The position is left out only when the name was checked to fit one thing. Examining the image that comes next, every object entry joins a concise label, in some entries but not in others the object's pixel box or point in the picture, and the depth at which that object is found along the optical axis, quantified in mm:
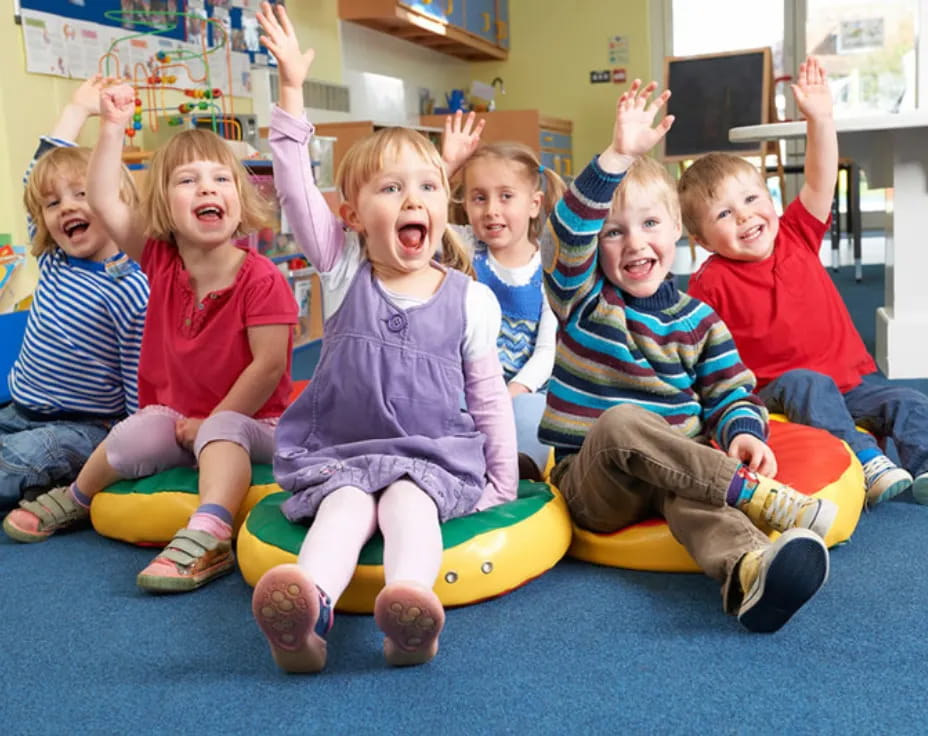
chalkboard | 6062
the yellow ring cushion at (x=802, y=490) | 1529
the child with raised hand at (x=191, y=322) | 1796
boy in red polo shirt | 1951
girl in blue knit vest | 2170
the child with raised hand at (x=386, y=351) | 1434
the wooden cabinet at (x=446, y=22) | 5305
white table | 2871
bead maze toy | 3516
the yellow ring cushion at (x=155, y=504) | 1717
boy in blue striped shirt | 2080
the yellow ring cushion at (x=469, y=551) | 1393
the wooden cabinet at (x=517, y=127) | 6371
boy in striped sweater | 1407
